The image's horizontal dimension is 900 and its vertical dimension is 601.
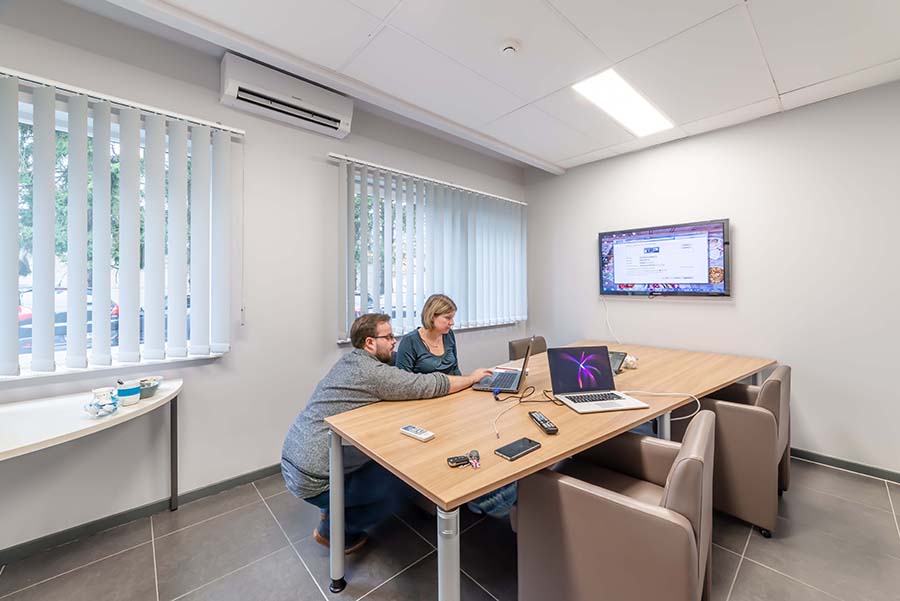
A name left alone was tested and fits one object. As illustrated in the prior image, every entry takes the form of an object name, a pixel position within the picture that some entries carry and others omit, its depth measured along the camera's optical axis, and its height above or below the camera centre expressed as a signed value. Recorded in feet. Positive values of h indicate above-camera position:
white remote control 4.49 -1.71
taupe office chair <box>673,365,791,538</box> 5.94 -2.66
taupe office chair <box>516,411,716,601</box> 3.32 -2.44
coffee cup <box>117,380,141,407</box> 5.88 -1.51
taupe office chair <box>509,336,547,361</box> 10.61 -1.44
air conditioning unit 7.34 +4.55
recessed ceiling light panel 7.88 +4.87
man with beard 5.45 -2.08
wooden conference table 3.46 -1.75
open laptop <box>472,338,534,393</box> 6.51 -1.54
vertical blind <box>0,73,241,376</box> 5.85 +1.31
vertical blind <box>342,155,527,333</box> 9.55 +1.71
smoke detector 6.52 +4.74
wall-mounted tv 10.14 +1.24
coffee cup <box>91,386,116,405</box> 5.46 -1.44
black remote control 4.67 -1.68
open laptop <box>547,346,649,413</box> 6.23 -1.29
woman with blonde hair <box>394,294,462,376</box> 7.82 -0.95
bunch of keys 3.83 -1.74
